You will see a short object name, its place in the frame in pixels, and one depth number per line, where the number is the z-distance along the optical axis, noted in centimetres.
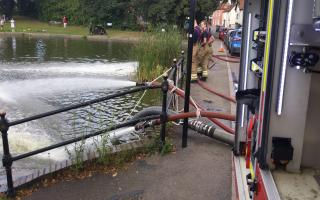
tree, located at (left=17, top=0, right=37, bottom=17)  4686
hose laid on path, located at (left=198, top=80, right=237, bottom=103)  744
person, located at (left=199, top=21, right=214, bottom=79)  956
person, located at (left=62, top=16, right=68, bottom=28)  3769
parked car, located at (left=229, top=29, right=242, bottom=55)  1758
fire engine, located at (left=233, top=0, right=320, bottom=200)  201
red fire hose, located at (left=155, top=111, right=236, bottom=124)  460
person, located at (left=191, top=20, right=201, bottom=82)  925
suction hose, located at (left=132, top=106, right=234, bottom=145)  462
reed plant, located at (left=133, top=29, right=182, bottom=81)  944
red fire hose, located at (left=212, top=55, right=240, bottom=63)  1443
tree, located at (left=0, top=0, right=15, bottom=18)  4504
